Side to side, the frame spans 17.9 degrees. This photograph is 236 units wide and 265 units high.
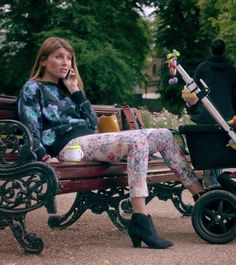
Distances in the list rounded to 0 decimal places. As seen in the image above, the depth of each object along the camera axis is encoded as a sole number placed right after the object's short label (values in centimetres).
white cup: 492
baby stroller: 496
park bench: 452
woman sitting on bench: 475
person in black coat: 749
